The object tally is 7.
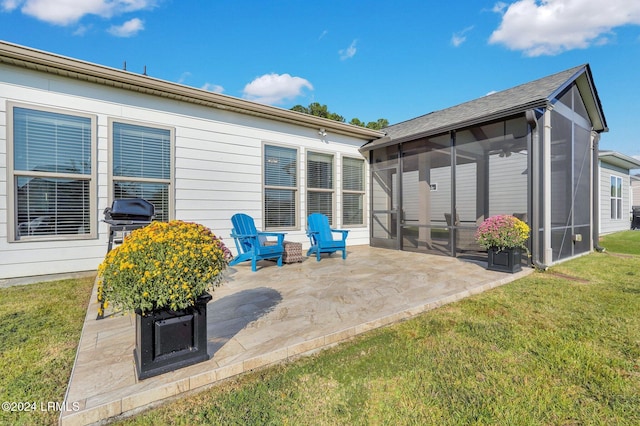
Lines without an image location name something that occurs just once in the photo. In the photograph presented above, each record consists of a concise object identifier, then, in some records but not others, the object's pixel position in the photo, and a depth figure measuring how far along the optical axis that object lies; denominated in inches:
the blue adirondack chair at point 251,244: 179.8
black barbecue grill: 126.9
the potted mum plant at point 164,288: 63.9
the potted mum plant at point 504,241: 169.5
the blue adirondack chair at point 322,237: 211.2
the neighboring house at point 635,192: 592.7
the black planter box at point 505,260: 170.2
